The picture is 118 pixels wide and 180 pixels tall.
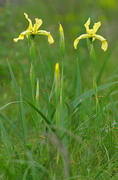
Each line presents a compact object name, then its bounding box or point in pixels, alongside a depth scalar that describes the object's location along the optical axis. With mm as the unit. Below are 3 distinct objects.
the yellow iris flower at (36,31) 3975
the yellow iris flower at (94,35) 3968
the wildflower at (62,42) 3869
